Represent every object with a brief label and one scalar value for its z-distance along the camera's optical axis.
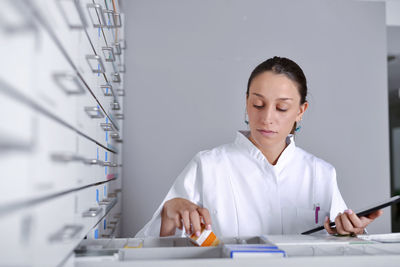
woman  1.40
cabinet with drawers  0.39
